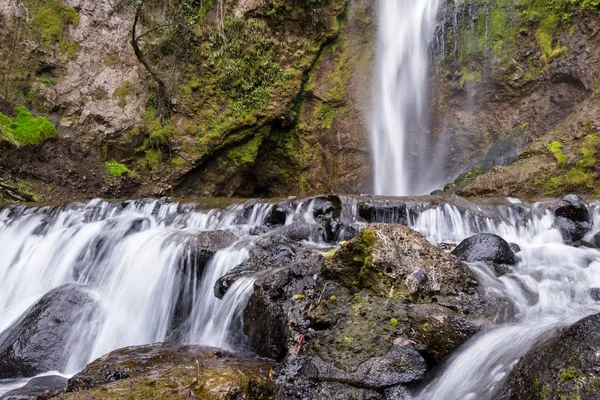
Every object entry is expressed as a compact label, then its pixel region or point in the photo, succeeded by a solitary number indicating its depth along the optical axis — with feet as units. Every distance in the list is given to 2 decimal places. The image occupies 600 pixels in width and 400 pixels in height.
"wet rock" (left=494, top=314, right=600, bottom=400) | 6.73
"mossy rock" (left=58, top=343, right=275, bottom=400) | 8.69
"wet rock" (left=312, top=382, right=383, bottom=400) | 9.18
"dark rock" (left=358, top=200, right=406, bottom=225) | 24.34
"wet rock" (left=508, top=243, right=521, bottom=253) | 19.59
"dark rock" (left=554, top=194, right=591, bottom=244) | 21.90
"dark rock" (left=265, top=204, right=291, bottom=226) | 25.86
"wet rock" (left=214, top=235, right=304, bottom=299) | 15.87
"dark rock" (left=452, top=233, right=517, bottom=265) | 17.07
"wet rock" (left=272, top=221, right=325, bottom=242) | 22.21
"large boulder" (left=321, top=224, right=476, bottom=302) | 12.30
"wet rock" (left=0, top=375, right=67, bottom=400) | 10.73
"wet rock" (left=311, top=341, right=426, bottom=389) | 9.53
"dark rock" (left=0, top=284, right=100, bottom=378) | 14.11
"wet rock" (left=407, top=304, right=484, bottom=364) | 10.44
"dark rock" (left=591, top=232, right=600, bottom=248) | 20.75
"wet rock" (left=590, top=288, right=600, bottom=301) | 14.44
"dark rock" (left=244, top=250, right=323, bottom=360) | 12.05
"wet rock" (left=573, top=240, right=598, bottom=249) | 20.24
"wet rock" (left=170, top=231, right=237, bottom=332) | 17.15
